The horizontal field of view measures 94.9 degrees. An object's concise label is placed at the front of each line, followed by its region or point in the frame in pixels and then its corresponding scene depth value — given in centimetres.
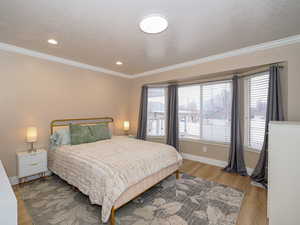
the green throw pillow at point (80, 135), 300
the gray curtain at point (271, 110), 245
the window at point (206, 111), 359
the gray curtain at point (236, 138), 315
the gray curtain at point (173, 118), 411
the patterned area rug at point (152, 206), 179
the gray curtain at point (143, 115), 447
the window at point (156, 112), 456
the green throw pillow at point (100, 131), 338
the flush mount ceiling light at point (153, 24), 182
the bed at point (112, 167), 171
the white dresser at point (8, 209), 96
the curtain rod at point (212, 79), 287
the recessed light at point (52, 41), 241
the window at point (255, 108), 295
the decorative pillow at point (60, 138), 294
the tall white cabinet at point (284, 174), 154
